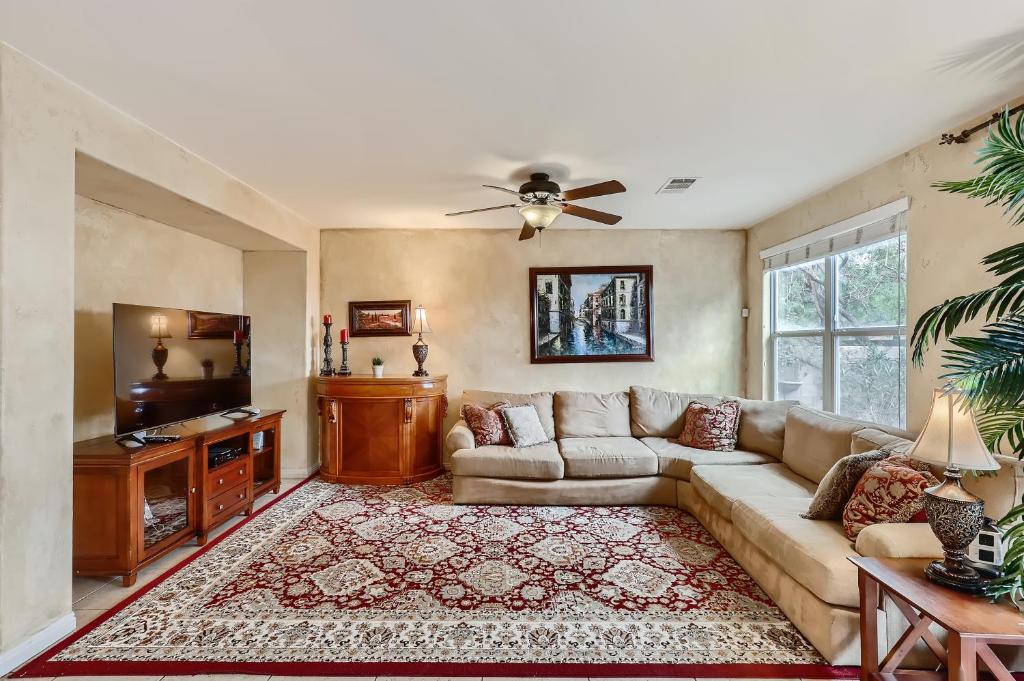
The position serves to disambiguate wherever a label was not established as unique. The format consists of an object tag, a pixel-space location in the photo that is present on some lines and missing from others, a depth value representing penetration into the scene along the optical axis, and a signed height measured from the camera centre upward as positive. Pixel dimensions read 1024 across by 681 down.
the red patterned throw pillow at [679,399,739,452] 3.96 -0.78
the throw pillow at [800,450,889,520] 2.41 -0.78
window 3.19 +0.06
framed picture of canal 5.01 +0.27
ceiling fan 3.17 +0.96
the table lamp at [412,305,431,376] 4.69 +0.09
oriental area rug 1.99 -1.39
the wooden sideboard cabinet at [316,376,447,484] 4.42 -0.86
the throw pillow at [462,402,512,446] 4.14 -0.78
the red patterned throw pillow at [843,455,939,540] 2.09 -0.74
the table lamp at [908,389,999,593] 1.68 -0.58
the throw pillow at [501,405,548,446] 4.15 -0.80
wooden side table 1.45 -0.94
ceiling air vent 3.50 +1.22
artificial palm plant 1.50 -0.02
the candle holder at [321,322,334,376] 4.67 -0.21
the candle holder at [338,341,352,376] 4.73 -0.25
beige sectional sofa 1.97 -0.98
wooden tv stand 2.48 -0.95
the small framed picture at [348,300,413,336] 4.99 +0.23
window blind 3.04 +0.80
